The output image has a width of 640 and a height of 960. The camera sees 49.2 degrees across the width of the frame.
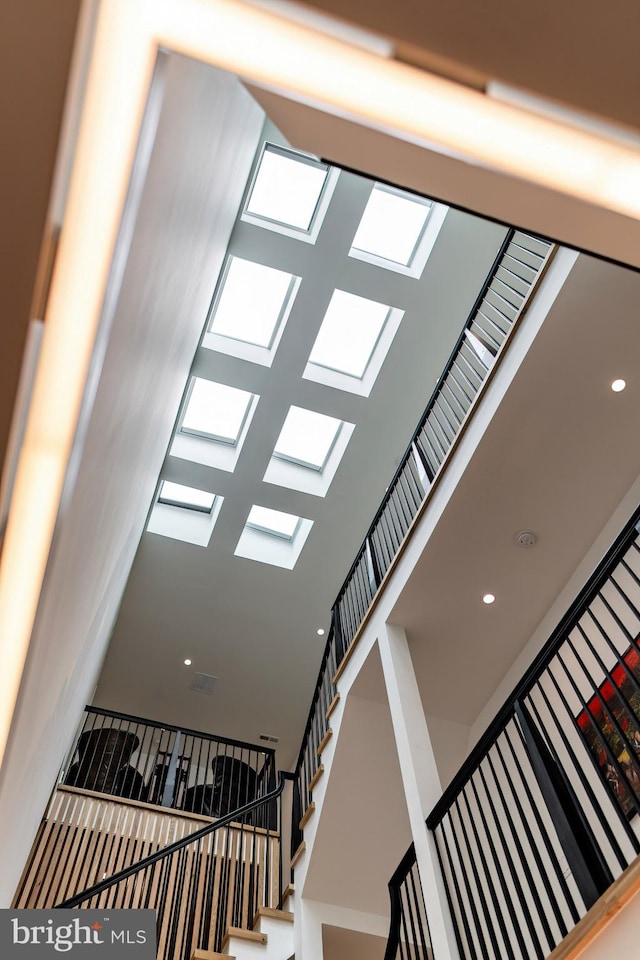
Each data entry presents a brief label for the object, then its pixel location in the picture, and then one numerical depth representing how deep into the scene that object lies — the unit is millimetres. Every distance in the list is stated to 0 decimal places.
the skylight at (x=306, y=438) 9422
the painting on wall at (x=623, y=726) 4181
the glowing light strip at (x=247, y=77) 1046
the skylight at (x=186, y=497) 9953
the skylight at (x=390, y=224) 7875
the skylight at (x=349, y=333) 8516
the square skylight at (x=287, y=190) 7621
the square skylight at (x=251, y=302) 8172
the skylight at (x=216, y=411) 9258
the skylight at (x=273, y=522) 10062
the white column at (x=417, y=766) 3635
